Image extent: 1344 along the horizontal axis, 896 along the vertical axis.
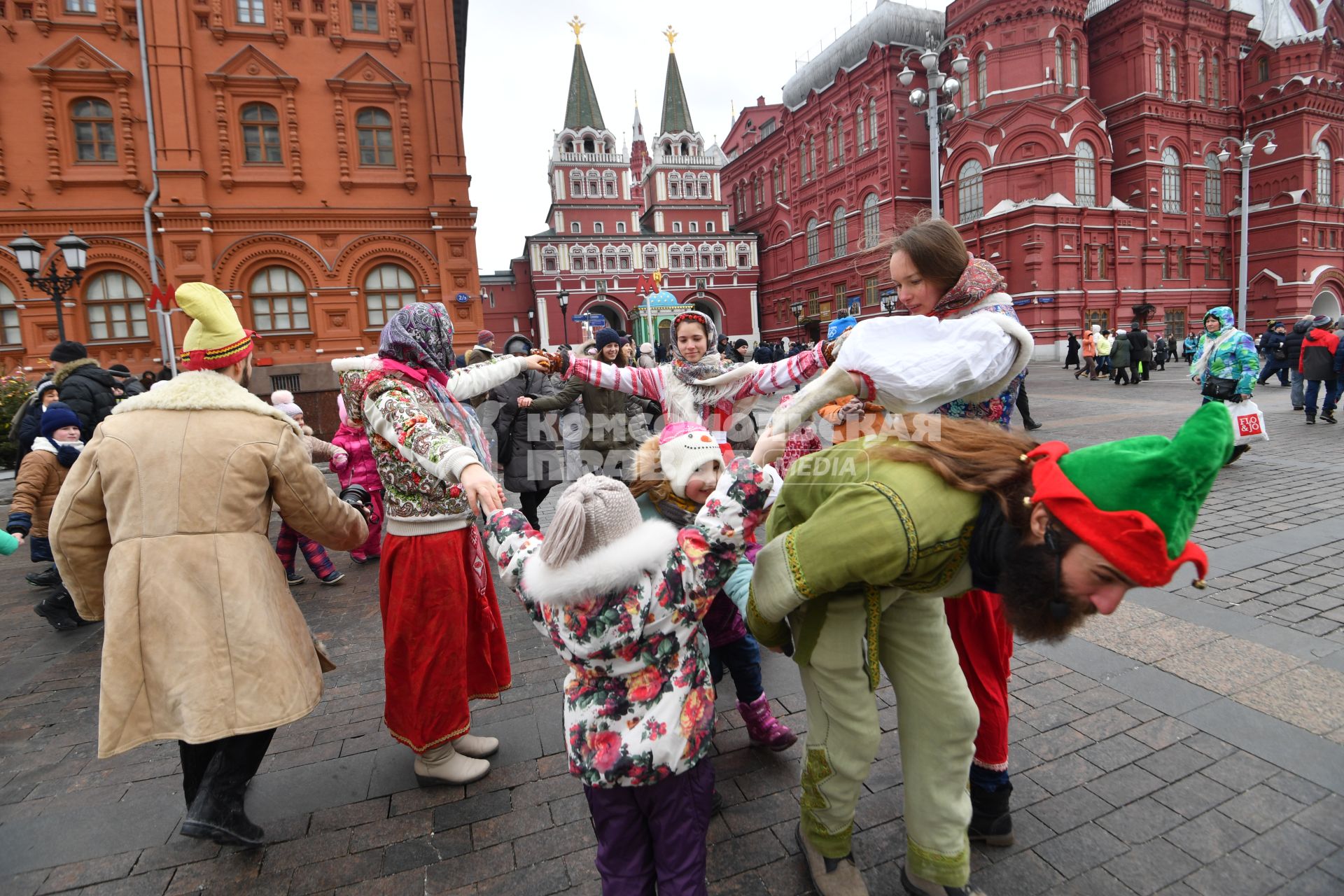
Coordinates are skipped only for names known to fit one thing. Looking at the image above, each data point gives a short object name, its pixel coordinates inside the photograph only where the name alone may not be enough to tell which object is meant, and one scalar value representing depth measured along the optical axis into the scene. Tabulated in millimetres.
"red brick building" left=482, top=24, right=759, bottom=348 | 51406
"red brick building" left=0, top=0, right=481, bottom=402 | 18156
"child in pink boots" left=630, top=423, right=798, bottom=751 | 2281
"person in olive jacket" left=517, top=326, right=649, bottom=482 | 5734
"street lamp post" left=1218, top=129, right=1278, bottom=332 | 28391
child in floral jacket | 1675
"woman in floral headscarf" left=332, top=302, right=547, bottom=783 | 2689
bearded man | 1316
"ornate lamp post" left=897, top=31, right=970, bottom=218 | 12070
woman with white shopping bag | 7383
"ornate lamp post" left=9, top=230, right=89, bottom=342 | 10617
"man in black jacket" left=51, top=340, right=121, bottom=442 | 5859
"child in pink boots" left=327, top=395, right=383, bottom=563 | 5926
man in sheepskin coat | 2209
